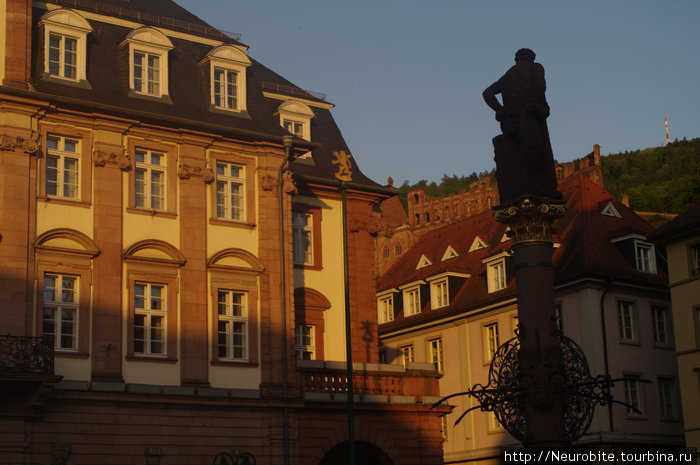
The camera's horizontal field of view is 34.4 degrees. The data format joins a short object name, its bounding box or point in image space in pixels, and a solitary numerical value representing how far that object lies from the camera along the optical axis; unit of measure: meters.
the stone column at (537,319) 18.89
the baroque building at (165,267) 32.53
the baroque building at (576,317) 50.03
